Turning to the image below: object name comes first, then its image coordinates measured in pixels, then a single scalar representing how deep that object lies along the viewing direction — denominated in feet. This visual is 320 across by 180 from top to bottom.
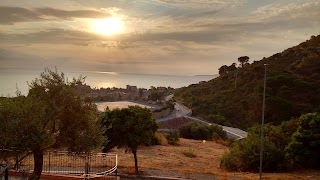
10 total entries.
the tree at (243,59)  257.85
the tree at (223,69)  306.97
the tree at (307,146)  60.58
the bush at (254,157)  61.00
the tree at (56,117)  31.67
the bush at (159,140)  89.59
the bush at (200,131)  113.92
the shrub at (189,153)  72.19
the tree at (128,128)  51.92
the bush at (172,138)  92.23
